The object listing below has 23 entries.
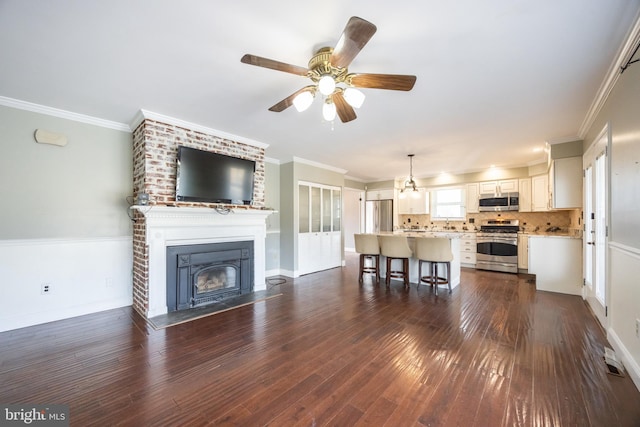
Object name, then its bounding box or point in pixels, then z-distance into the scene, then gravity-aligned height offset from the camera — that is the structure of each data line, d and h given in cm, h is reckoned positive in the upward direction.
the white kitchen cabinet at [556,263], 424 -86
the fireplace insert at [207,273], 350 -90
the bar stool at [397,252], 469 -71
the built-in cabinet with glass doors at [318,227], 583 -32
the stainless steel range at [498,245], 602 -78
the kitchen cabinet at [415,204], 767 +30
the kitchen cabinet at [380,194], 827 +66
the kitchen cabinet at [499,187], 635 +70
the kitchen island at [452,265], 480 -102
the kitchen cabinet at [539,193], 571 +49
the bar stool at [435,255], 437 -73
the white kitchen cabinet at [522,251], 594 -89
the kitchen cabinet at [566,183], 425 +53
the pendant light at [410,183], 550 +71
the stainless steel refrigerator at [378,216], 830 -7
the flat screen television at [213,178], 355 +56
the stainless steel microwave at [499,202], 627 +30
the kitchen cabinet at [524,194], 613 +48
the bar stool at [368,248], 501 -70
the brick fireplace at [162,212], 331 +3
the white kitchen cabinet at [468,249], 662 -95
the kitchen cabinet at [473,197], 683 +46
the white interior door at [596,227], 299 -18
